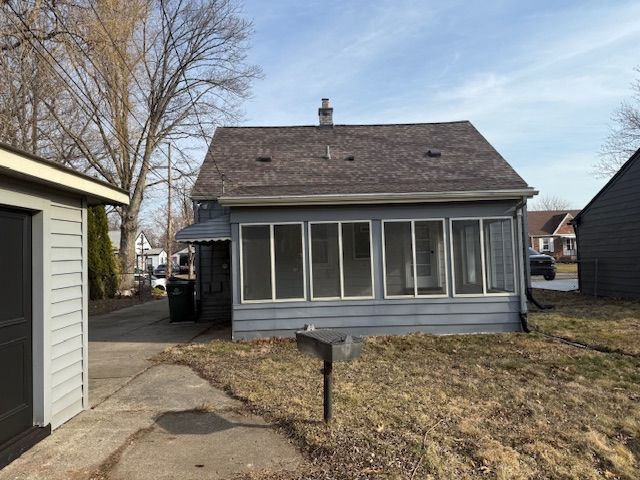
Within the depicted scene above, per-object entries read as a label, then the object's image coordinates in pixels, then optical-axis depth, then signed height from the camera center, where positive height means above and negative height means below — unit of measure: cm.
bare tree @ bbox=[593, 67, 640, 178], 3083 +826
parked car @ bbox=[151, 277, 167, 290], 2824 -89
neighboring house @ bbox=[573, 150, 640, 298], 1451 +56
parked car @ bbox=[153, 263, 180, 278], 4311 -22
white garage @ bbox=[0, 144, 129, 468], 405 -22
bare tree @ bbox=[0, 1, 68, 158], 1348 +593
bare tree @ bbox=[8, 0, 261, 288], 1922 +667
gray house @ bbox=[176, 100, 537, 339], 952 +13
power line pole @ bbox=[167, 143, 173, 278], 2395 +356
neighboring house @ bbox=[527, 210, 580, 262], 5228 +231
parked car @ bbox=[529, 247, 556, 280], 2414 -44
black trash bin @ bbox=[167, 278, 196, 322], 1277 -81
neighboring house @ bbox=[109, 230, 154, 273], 2608 +178
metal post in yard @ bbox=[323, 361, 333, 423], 471 -123
